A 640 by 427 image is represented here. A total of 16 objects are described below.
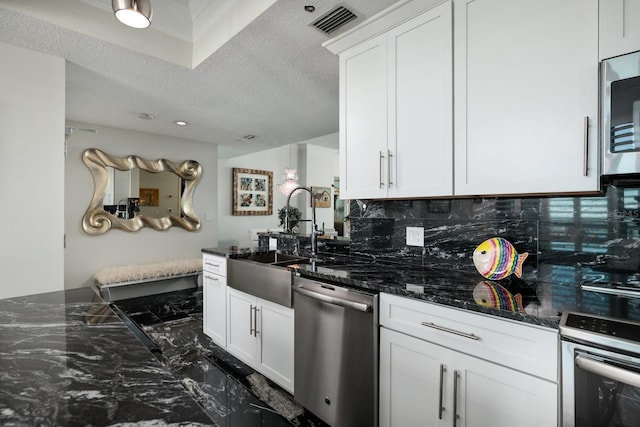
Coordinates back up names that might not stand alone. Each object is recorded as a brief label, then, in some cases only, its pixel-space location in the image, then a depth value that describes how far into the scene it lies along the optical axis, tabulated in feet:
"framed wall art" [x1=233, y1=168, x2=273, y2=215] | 22.66
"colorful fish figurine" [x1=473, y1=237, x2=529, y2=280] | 5.08
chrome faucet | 8.64
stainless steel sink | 6.72
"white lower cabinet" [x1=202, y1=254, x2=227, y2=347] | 8.88
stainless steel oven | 2.89
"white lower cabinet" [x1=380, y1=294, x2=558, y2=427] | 3.59
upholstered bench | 13.00
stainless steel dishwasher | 5.08
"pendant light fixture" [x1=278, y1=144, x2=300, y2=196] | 16.61
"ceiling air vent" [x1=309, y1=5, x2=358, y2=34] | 5.87
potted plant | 11.44
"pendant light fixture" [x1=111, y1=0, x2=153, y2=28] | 4.04
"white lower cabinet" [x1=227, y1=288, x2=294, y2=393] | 6.85
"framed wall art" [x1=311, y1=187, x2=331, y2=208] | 25.22
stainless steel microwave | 3.79
